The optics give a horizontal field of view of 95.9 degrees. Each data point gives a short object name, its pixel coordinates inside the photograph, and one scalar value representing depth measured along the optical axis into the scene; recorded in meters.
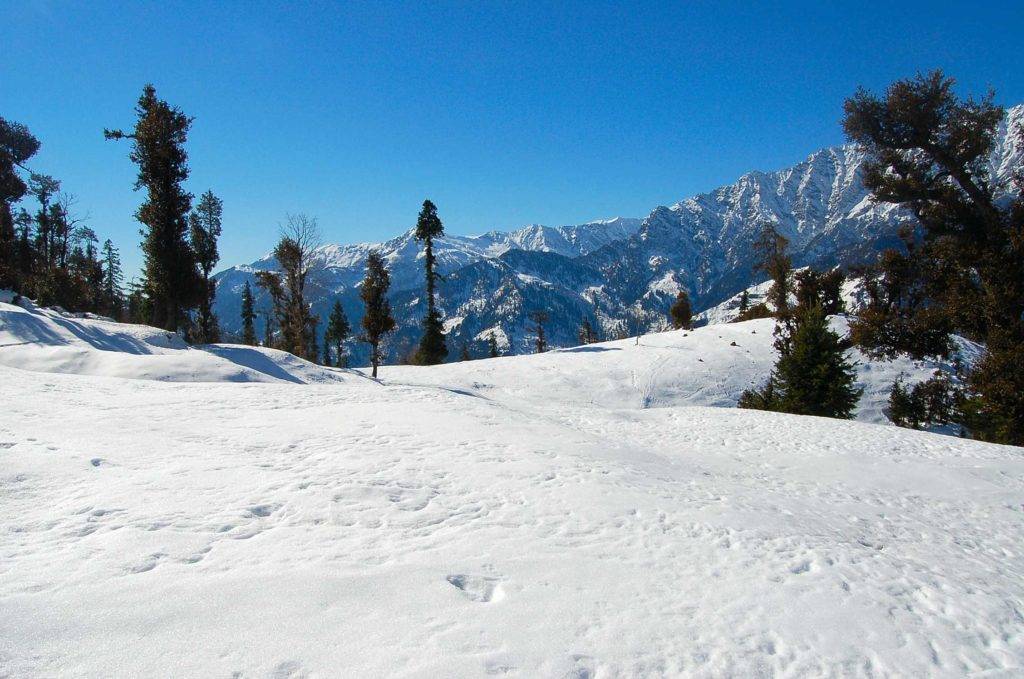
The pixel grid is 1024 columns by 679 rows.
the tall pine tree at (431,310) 44.14
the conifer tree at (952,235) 18.12
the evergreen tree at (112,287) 51.37
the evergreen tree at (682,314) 51.06
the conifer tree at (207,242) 37.66
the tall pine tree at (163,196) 26.19
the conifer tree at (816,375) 23.17
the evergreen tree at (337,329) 61.10
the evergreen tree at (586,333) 72.68
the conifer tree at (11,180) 28.12
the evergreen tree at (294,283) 35.06
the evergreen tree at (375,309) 34.31
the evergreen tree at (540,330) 58.23
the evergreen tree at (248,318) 52.69
